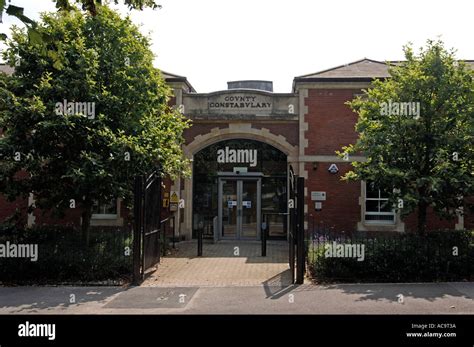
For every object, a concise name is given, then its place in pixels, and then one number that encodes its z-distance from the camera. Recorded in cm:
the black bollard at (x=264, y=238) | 1241
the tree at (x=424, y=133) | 965
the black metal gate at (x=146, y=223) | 898
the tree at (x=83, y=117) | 941
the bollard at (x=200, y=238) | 1239
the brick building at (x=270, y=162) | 1508
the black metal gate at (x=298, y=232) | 898
